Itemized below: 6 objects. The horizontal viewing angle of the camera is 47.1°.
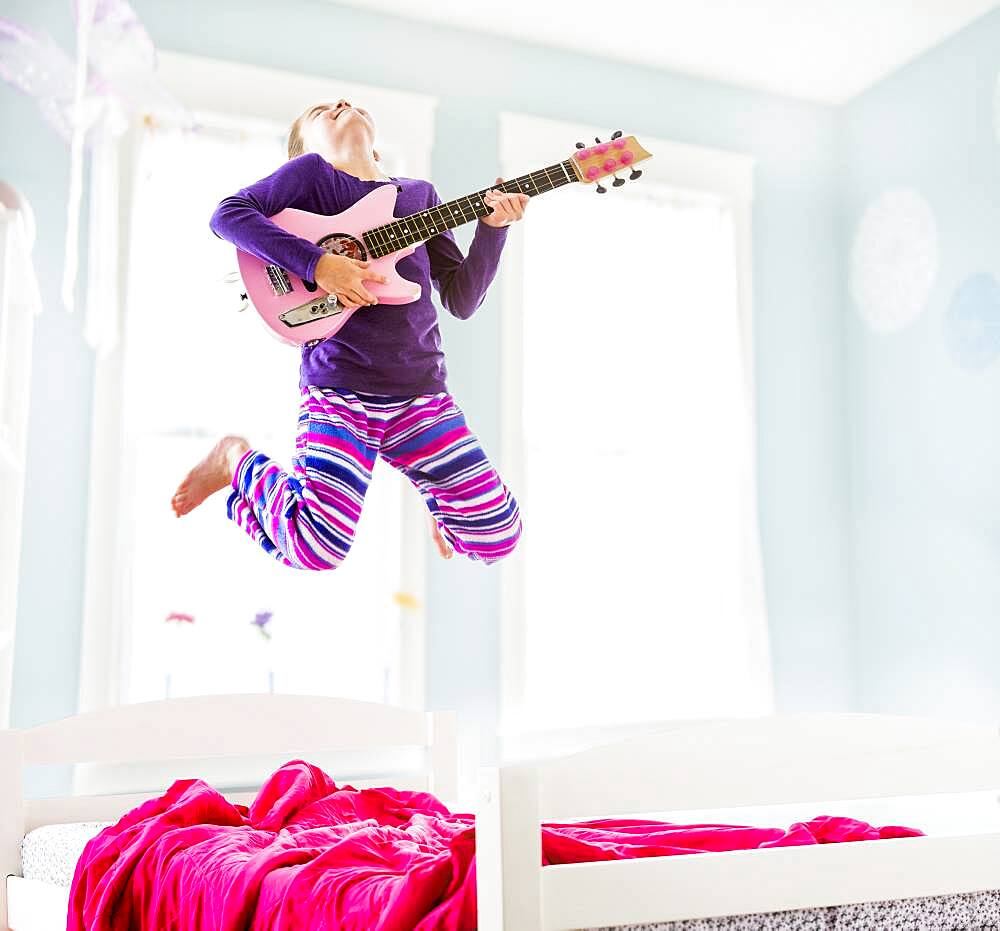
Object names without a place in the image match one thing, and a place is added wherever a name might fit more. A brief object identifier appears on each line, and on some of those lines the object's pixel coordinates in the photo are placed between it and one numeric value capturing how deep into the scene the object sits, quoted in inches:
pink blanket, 48.9
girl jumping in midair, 75.1
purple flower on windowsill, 119.3
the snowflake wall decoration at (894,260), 143.9
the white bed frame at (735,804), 45.0
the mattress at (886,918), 47.5
